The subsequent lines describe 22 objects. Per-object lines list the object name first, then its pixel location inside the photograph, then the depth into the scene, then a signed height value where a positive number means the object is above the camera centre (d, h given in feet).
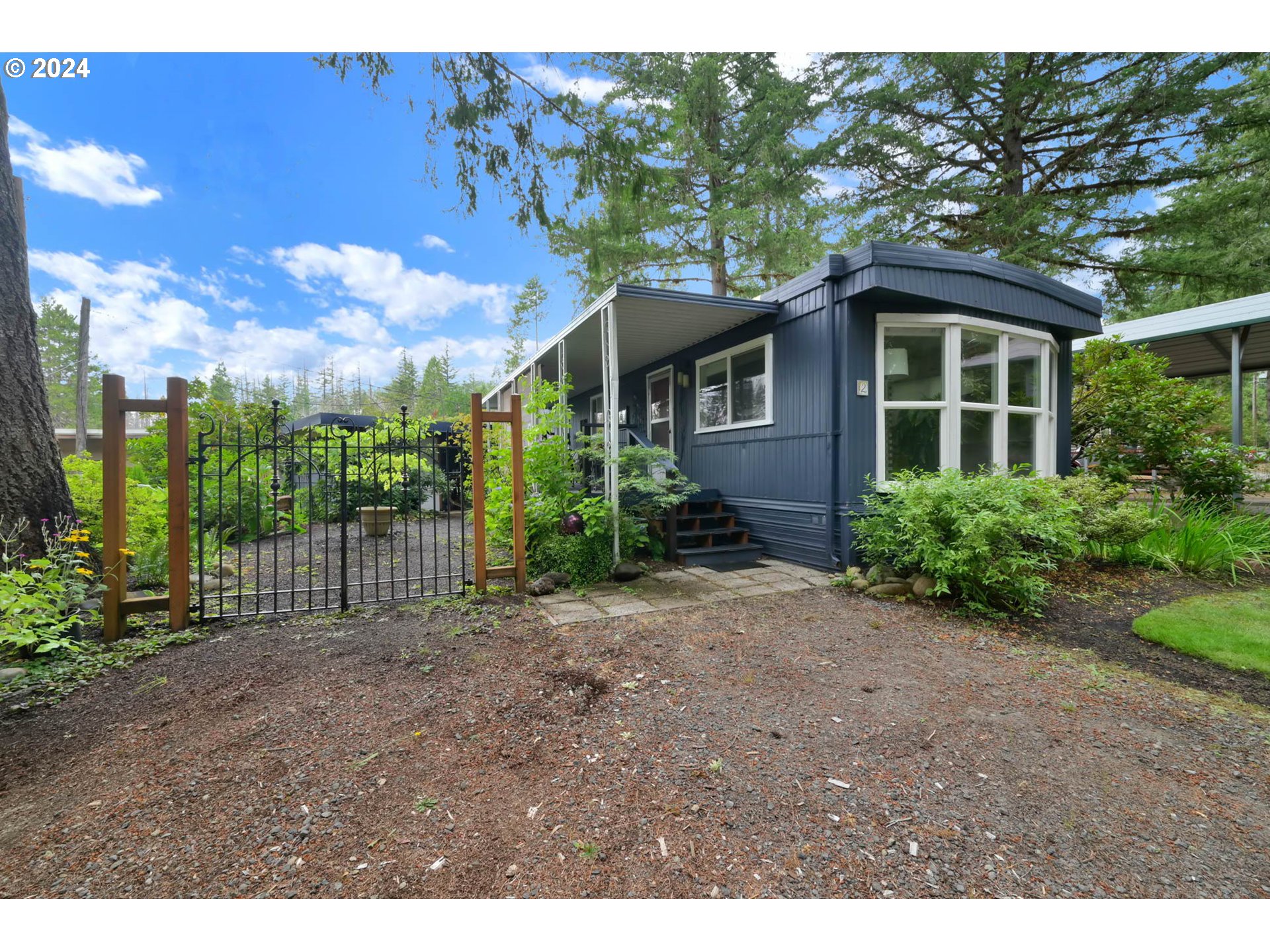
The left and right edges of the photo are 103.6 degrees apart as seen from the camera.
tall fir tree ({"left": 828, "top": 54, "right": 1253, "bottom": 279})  27.58 +19.72
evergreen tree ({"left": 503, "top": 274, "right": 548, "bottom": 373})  75.31 +26.39
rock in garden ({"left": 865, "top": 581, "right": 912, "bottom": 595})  13.98 -3.33
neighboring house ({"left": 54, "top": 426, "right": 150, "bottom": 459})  57.13 +3.21
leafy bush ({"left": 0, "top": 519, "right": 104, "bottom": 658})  7.25 -1.97
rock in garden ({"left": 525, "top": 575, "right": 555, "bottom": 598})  14.40 -3.41
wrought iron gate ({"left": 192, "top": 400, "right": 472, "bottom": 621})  13.03 -2.87
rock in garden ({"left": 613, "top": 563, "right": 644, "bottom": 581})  15.71 -3.25
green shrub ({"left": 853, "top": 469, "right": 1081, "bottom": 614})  12.00 -1.54
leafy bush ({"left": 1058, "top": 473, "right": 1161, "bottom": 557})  16.17 -1.54
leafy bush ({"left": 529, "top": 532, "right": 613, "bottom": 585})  15.62 -2.79
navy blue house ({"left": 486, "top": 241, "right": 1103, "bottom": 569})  16.40 +3.41
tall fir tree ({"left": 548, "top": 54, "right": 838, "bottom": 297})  30.42 +19.48
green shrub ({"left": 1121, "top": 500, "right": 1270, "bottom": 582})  16.08 -2.46
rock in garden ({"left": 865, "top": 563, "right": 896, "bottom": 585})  14.53 -3.02
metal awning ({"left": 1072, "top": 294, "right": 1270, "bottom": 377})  21.83 +6.84
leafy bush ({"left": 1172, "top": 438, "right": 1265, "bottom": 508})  19.70 +0.02
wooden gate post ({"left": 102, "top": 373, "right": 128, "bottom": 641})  10.31 -0.85
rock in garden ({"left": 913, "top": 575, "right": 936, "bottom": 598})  13.48 -3.13
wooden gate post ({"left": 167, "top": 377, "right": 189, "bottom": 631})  10.84 -0.80
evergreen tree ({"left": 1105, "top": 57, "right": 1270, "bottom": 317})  28.19 +14.09
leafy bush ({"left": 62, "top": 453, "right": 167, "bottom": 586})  13.20 -1.30
